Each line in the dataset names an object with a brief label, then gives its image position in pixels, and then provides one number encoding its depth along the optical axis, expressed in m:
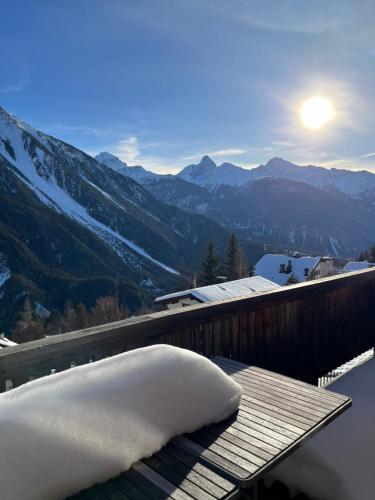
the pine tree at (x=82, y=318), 49.59
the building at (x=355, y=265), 43.42
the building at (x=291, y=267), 45.47
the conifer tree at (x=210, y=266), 42.78
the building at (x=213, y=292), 19.48
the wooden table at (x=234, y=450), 1.48
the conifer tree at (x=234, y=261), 49.09
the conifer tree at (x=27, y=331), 49.19
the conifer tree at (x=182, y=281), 54.25
